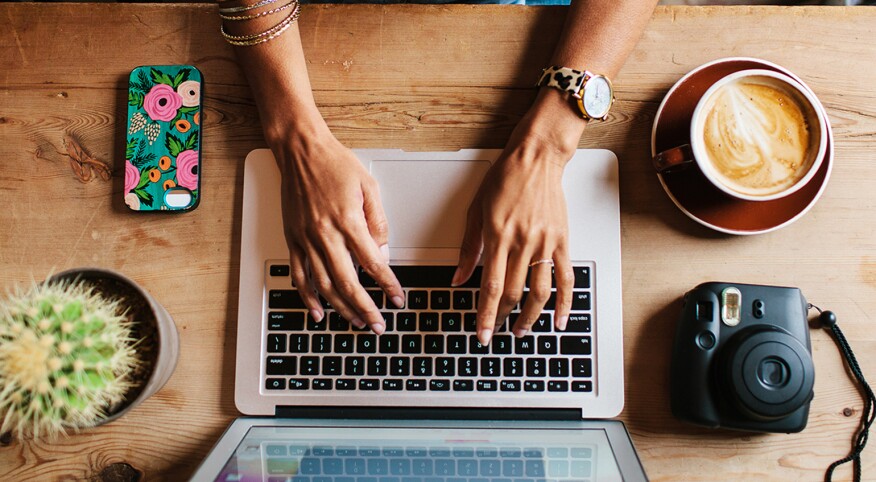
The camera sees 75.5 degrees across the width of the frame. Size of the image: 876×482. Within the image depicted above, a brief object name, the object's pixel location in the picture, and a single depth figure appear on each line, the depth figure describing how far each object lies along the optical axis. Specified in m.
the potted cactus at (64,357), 0.41
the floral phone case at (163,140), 0.72
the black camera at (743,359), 0.62
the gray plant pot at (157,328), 0.53
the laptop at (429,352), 0.65
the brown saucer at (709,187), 0.67
